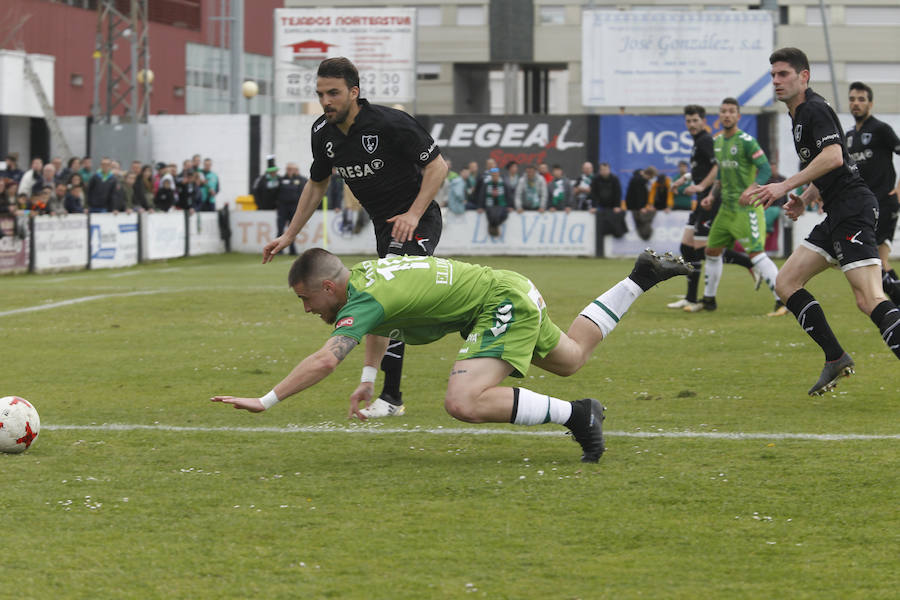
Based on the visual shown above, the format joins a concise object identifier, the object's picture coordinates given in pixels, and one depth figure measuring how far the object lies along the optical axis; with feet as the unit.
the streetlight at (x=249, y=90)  135.03
